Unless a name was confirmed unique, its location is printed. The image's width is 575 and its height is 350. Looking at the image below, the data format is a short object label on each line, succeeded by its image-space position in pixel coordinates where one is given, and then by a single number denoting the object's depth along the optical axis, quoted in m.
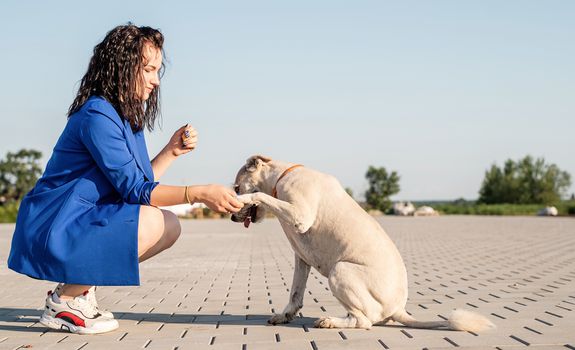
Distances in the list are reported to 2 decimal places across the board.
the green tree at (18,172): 77.50
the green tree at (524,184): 67.44
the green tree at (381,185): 60.00
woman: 4.18
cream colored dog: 4.20
